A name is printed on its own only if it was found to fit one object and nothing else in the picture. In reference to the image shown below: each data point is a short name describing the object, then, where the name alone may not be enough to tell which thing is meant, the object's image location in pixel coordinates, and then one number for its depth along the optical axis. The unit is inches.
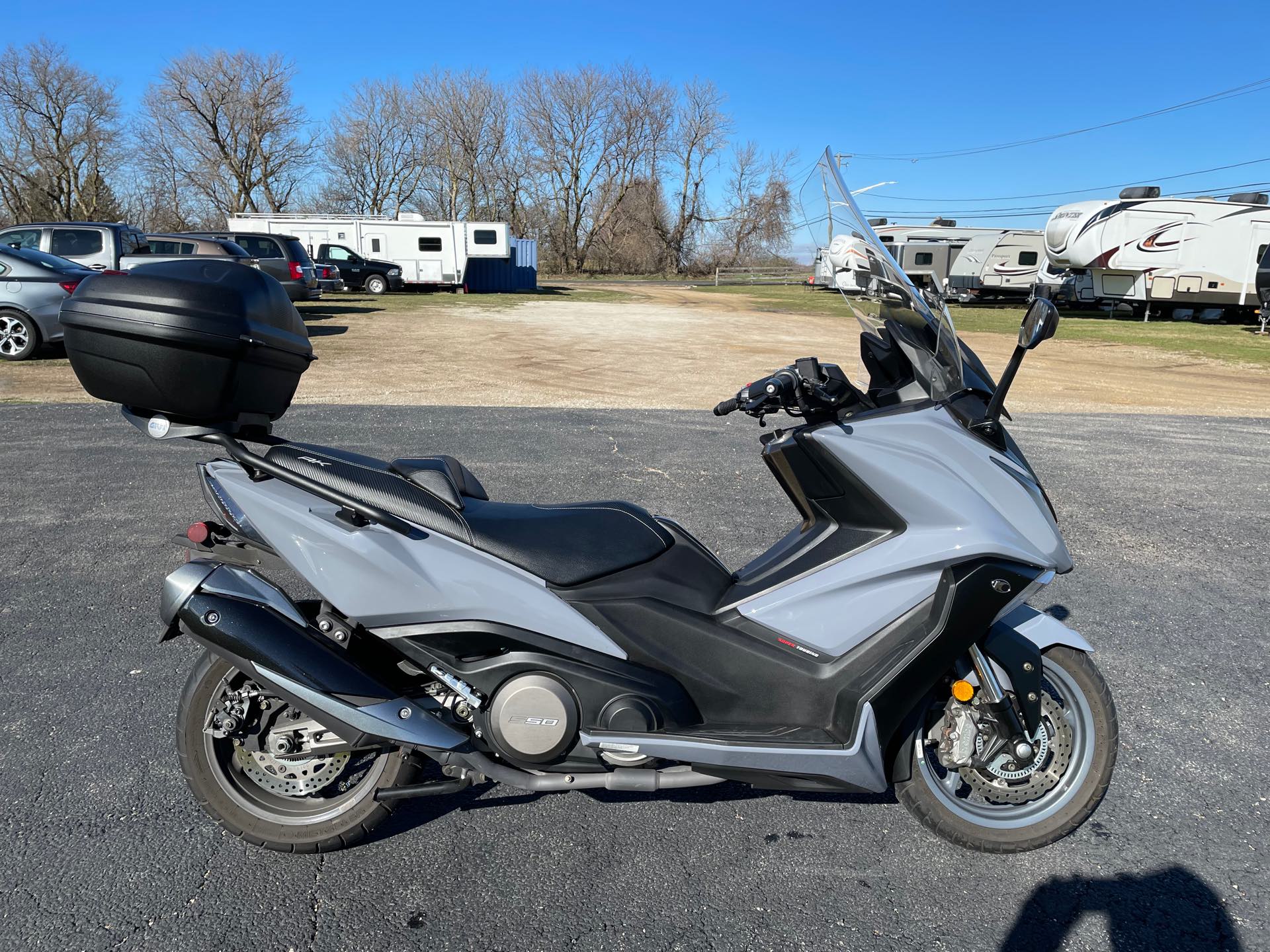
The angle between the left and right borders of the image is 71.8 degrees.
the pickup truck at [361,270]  1177.4
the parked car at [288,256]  777.6
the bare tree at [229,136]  1957.4
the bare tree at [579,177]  2290.8
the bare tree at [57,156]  1658.5
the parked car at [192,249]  663.1
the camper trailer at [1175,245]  983.0
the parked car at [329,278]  984.9
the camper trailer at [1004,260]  1316.4
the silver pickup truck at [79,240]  544.7
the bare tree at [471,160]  2210.9
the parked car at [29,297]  436.5
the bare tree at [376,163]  2309.3
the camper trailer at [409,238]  1241.4
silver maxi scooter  90.8
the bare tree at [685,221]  2429.9
